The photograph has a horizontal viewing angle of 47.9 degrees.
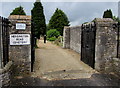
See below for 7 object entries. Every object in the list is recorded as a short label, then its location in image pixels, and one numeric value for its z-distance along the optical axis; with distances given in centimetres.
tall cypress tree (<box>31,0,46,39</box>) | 3294
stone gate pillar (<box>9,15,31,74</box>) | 527
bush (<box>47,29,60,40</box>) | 2754
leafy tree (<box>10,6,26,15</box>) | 2391
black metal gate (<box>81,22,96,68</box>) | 620
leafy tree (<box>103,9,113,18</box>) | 3418
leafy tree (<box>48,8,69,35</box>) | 4097
